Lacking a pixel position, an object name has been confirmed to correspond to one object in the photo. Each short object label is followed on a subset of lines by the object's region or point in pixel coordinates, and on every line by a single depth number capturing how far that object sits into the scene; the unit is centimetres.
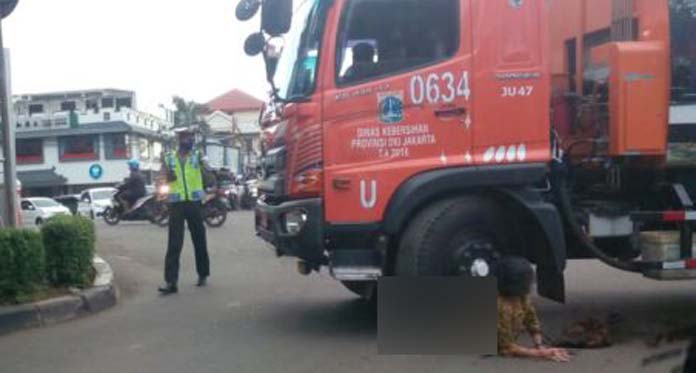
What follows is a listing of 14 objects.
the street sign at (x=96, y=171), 4947
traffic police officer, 785
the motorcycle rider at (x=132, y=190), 1712
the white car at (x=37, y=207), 2934
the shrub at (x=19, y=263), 652
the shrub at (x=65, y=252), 725
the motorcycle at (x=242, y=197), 2442
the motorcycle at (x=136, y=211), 1602
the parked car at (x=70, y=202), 2847
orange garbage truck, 567
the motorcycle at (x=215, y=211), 1515
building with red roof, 2900
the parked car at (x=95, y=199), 3253
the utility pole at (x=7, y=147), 784
